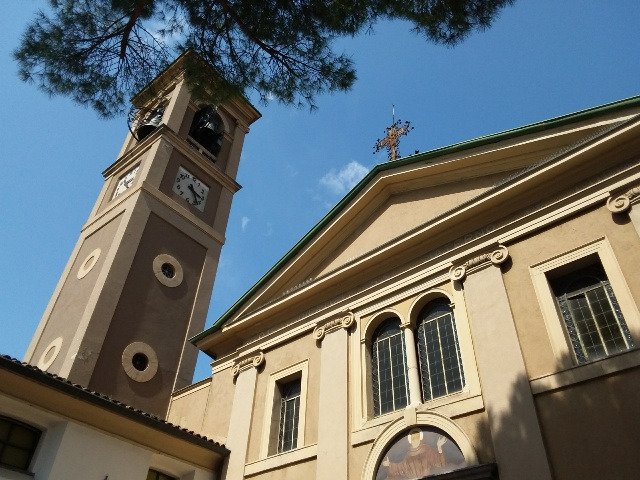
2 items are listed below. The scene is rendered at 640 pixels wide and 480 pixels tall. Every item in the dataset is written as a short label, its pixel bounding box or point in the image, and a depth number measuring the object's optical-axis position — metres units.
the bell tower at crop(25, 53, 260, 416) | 13.86
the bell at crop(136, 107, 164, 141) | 19.48
